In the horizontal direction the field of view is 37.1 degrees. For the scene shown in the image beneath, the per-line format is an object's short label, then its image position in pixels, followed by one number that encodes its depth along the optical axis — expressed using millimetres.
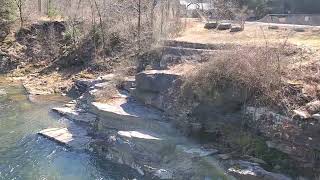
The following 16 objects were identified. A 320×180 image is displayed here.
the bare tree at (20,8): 41250
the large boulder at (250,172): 16031
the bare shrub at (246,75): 17781
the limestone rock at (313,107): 16188
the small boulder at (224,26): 29516
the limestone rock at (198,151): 18048
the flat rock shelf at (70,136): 22127
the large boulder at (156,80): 21781
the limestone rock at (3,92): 30719
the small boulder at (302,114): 16194
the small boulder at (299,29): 25120
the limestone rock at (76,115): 24469
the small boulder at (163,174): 18125
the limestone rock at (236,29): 28016
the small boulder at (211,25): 30703
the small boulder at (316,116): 15798
